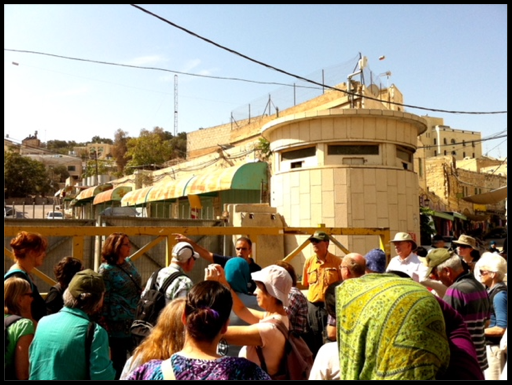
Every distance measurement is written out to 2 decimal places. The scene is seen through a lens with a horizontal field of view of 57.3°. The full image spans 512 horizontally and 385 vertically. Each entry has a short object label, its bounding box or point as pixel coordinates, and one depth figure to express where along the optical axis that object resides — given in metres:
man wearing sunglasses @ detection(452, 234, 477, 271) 5.80
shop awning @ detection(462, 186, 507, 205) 20.23
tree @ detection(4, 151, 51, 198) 61.53
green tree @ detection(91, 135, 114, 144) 151.00
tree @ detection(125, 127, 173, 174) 59.31
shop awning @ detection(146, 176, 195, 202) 19.66
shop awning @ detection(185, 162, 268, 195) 17.08
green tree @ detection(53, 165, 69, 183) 92.93
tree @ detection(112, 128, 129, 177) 78.25
